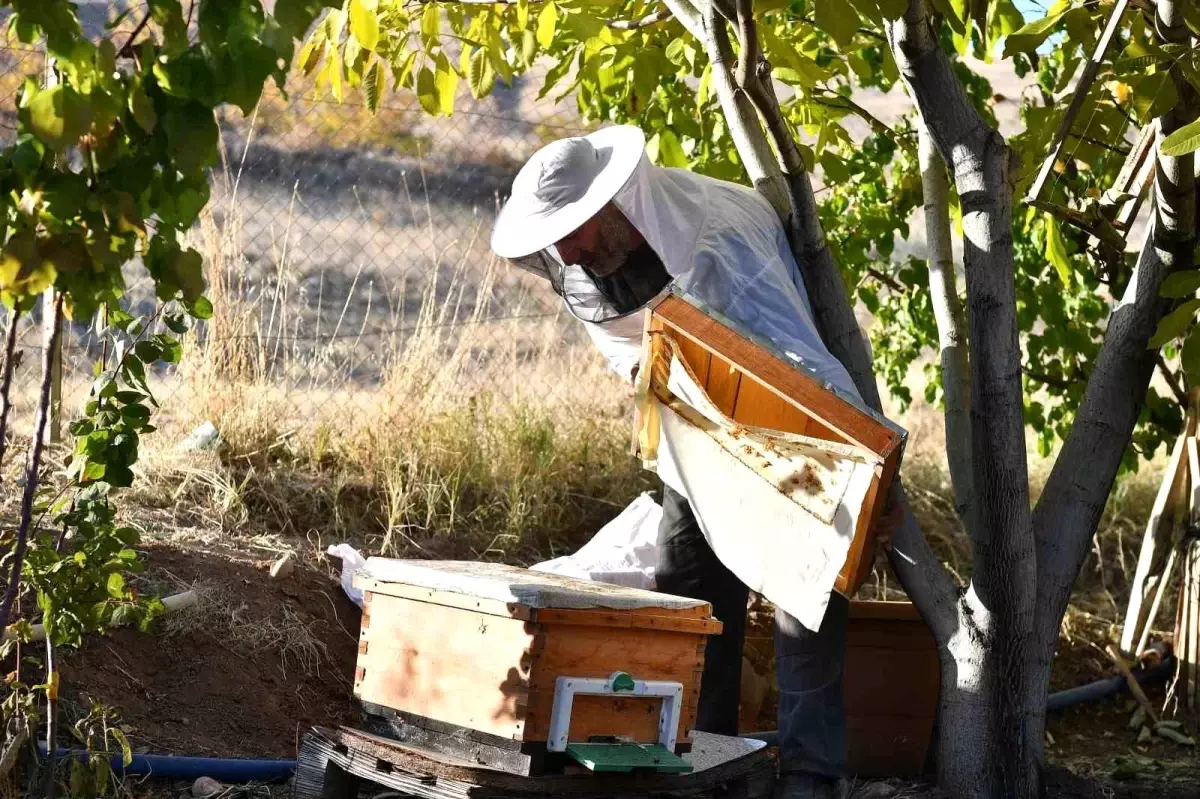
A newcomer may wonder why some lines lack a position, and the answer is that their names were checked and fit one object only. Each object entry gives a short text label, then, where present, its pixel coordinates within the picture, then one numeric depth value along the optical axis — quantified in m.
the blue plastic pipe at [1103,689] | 8.83
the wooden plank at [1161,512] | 9.09
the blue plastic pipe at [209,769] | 5.68
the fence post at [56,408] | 8.94
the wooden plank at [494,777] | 4.81
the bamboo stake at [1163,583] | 9.17
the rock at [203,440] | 9.01
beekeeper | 5.58
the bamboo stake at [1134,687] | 9.01
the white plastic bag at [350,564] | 7.45
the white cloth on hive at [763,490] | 5.12
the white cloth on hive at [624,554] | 7.34
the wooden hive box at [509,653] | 4.88
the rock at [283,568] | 7.63
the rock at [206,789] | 5.72
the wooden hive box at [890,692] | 6.82
